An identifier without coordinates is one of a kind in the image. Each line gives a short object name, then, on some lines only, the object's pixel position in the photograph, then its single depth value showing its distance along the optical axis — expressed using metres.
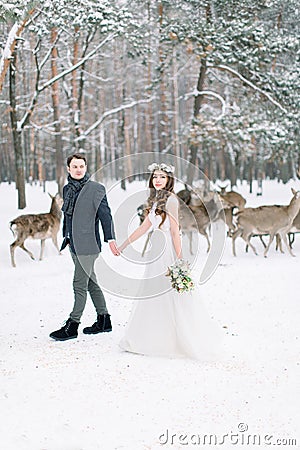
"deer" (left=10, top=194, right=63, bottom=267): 11.01
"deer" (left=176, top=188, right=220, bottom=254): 11.65
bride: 5.51
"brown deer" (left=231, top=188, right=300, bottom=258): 11.41
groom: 6.03
